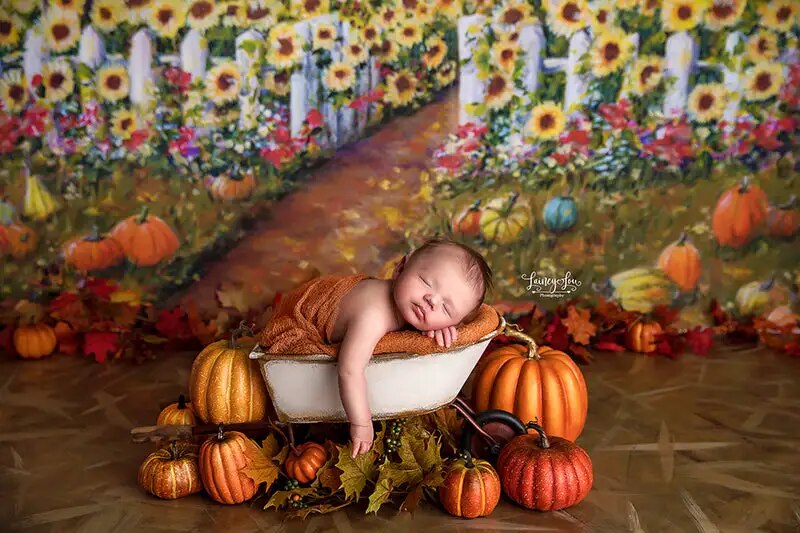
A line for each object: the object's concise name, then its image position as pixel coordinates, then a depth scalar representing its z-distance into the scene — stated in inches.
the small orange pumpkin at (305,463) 81.4
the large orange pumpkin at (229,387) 85.1
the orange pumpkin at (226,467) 79.0
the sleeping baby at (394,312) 76.4
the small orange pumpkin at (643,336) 135.0
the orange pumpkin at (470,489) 77.1
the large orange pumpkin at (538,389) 90.5
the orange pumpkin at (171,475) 81.0
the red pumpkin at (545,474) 78.1
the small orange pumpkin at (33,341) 128.5
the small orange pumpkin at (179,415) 89.1
